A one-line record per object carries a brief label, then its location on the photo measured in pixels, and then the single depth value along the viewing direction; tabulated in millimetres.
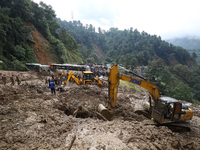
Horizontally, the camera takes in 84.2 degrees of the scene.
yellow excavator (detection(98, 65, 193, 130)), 5277
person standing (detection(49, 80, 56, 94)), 10255
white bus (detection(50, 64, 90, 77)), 22005
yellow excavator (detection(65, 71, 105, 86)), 15116
